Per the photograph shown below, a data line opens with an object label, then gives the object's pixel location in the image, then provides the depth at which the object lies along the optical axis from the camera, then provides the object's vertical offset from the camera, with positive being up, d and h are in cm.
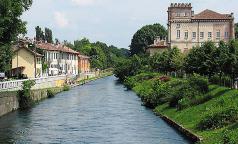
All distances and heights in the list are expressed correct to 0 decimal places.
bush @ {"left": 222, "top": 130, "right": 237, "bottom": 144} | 2318 -319
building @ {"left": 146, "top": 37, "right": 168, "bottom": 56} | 13401 +536
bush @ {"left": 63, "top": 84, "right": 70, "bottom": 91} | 9104 -344
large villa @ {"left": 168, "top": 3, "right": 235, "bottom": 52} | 10594 +841
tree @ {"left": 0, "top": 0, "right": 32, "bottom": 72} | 4306 +401
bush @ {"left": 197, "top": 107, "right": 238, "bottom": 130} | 3048 -299
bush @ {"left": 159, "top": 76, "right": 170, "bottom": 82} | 7246 -150
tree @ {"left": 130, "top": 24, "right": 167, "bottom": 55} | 18525 +1123
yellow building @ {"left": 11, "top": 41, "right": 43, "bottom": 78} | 9744 +133
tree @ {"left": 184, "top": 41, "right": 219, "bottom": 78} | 5059 +74
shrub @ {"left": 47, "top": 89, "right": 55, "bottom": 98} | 7481 -360
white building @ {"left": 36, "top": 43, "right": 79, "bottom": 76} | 12251 +243
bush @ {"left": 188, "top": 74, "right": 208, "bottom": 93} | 4450 -138
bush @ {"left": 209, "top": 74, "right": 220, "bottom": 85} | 4914 -110
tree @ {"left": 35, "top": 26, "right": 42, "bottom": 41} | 19476 +1350
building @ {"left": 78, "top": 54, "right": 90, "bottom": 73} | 16300 +155
